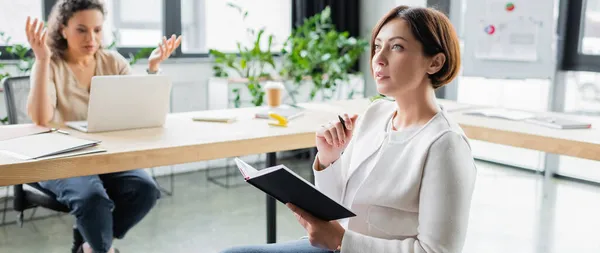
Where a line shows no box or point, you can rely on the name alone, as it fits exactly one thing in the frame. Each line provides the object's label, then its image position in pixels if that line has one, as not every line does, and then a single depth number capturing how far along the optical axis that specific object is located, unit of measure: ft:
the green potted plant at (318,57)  14.24
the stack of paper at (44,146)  5.06
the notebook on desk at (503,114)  7.51
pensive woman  3.59
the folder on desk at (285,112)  7.70
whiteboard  13.82
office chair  6.67
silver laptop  6.15
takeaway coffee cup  8.40
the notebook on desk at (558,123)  6.81
